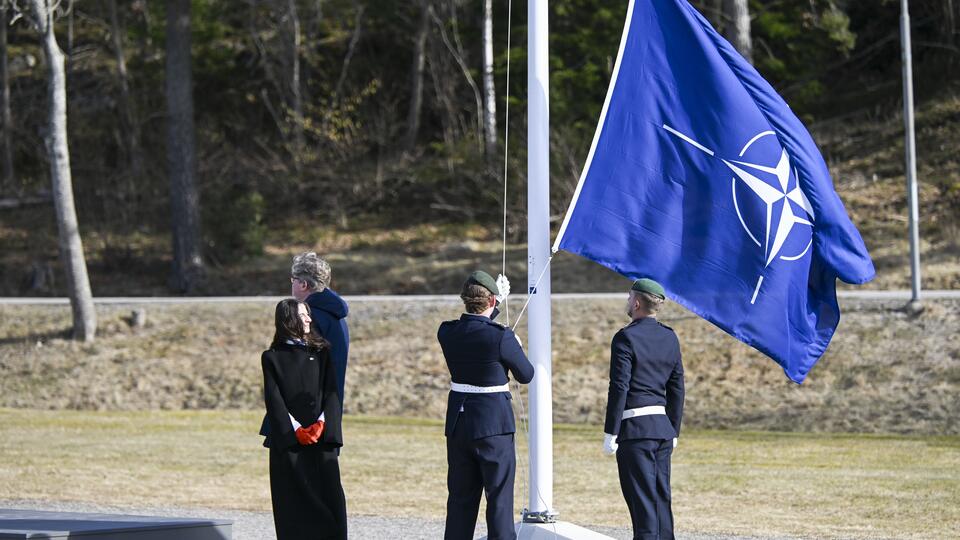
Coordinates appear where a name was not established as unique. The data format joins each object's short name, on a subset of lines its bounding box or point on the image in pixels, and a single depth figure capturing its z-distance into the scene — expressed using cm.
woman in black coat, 1530
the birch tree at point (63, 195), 4903
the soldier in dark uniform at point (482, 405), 1508
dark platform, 1504
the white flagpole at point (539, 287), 1622
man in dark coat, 1580
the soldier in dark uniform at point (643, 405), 1603
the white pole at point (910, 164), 4187
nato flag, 1644
